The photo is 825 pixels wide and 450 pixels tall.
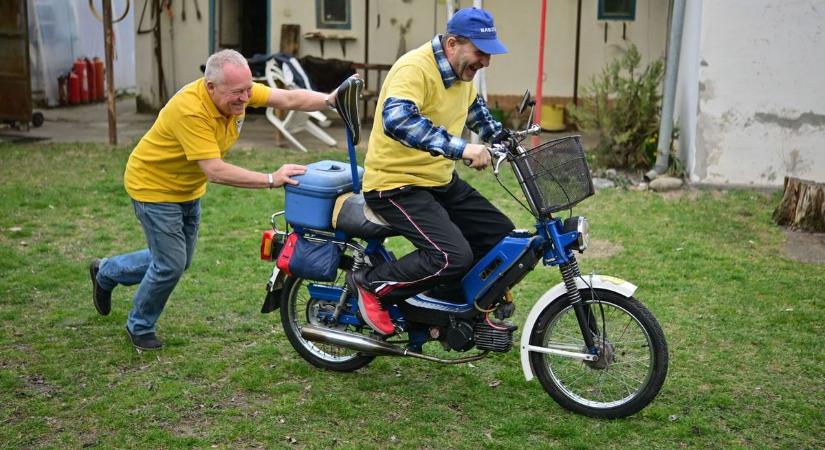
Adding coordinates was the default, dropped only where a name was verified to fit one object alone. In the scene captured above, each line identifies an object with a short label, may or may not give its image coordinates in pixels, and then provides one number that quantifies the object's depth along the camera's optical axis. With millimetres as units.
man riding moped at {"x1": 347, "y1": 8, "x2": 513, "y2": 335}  4277
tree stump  7898
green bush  10203
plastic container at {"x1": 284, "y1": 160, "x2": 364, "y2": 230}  4750
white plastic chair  11391
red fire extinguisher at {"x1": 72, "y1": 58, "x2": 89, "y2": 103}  15633
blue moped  4352
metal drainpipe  9641
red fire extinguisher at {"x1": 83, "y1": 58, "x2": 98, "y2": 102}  15953
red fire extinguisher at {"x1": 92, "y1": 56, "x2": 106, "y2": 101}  16297
